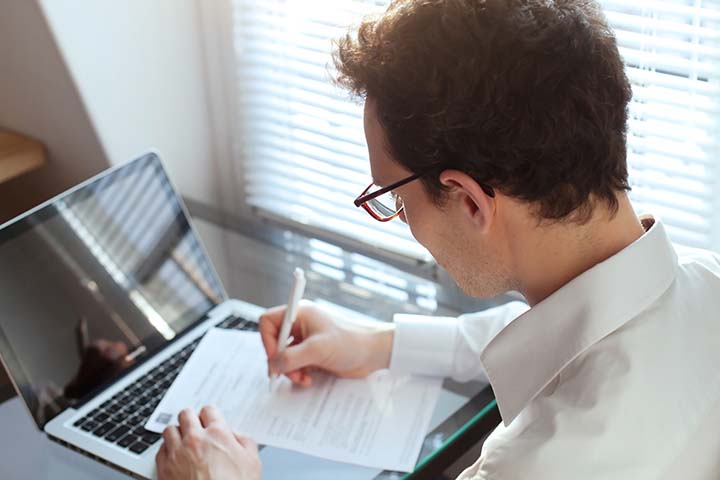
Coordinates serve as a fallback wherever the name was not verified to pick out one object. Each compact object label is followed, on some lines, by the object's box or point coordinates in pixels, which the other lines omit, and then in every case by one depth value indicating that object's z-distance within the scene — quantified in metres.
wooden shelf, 1.84
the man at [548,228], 1.02
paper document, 1.34
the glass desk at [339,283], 1.42
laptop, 1.43
